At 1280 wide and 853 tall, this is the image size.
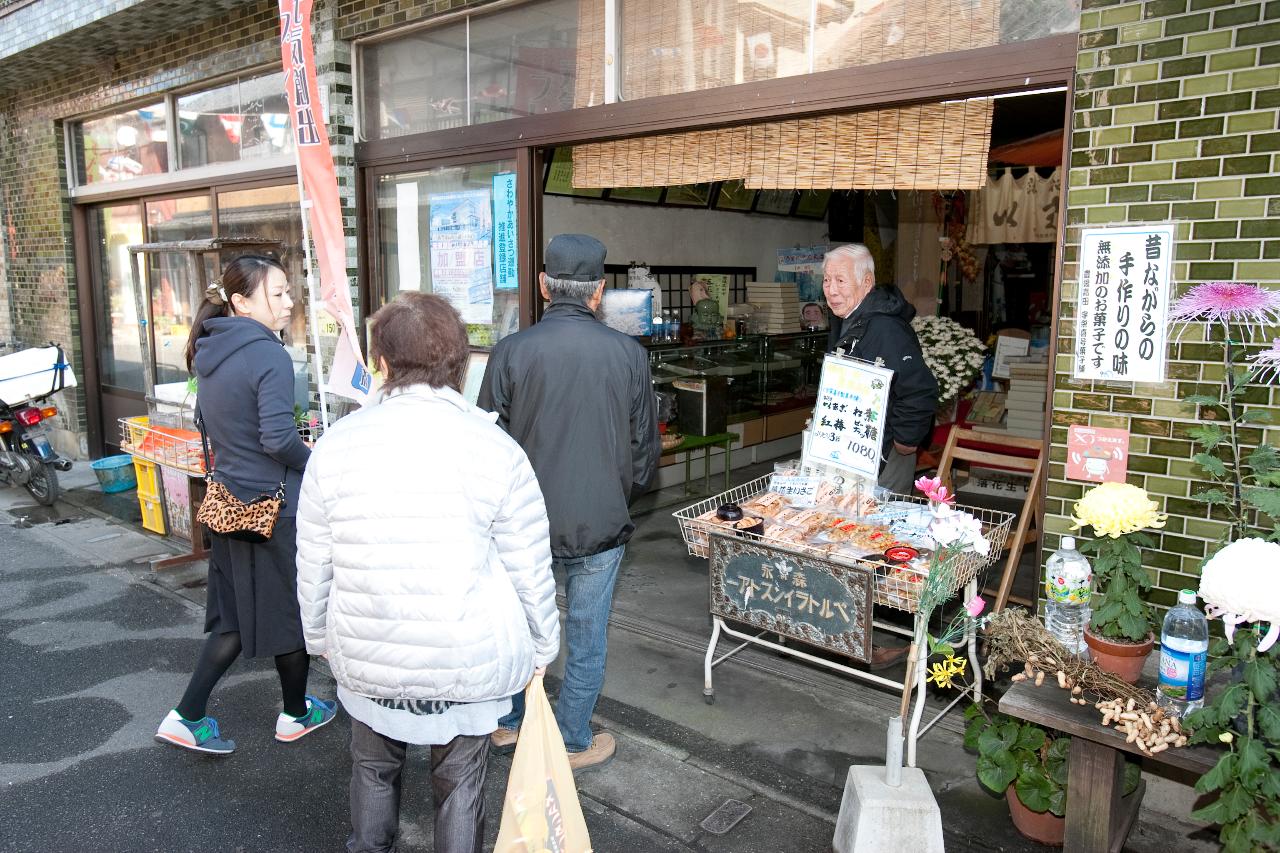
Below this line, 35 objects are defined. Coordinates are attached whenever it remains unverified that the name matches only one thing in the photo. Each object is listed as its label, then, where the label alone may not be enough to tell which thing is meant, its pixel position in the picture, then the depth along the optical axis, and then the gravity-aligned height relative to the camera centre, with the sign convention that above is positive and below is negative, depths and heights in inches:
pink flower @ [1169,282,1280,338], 116.6 -3.0
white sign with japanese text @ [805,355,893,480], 167.8 -25.3
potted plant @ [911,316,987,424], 295.4 -24.2
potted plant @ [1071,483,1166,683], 120.5 -40.6
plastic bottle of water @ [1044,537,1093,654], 131.6 -45.5
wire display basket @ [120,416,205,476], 257.6 -47.8
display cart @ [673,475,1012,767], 146.3 -51.4
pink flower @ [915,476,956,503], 131.0 -30.2
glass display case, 339.3 -34.5
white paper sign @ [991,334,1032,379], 337.4 -26.1
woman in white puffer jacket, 98.1 -31.9
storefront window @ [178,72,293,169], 300.5 +56.4
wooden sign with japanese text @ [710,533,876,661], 147.4 -53.0
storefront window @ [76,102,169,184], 359.6 +57.7
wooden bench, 120.2 -65.5
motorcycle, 338.0 -63.1
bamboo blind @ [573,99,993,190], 164.1 +26.5
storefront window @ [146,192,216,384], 363.9 -3.5
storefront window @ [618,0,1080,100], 152.3 +46.9
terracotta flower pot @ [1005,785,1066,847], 134.3 -80.8
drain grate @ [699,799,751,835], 139.9 -83.8
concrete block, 120.6 -71.7
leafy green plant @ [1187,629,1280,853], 103.3 -53.9
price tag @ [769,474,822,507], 180.5 -41.3
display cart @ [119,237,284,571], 261.4 -48.6
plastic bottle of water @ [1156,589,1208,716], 114.7 -47.2
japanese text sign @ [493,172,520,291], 239.0 +13.4
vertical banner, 209.8 +25.1
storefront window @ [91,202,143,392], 401.4 -9.1
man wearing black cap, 141.9 -21.1
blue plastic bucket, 353.4 -73.3
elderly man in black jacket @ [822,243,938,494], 192.4 -11.6
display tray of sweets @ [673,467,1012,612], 148.6 -45.2
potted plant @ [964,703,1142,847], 133.0 -72.4
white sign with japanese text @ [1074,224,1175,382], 135.0 -3.4
